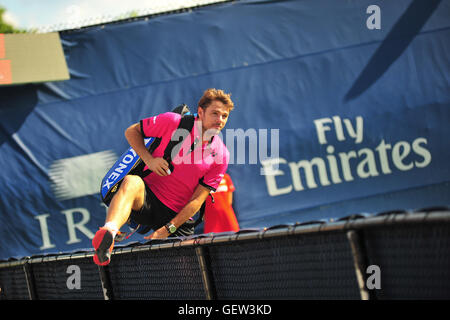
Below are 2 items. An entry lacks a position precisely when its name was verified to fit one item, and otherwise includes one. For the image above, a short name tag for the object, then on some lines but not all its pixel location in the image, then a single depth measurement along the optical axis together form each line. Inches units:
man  337.1
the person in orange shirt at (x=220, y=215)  465.1
